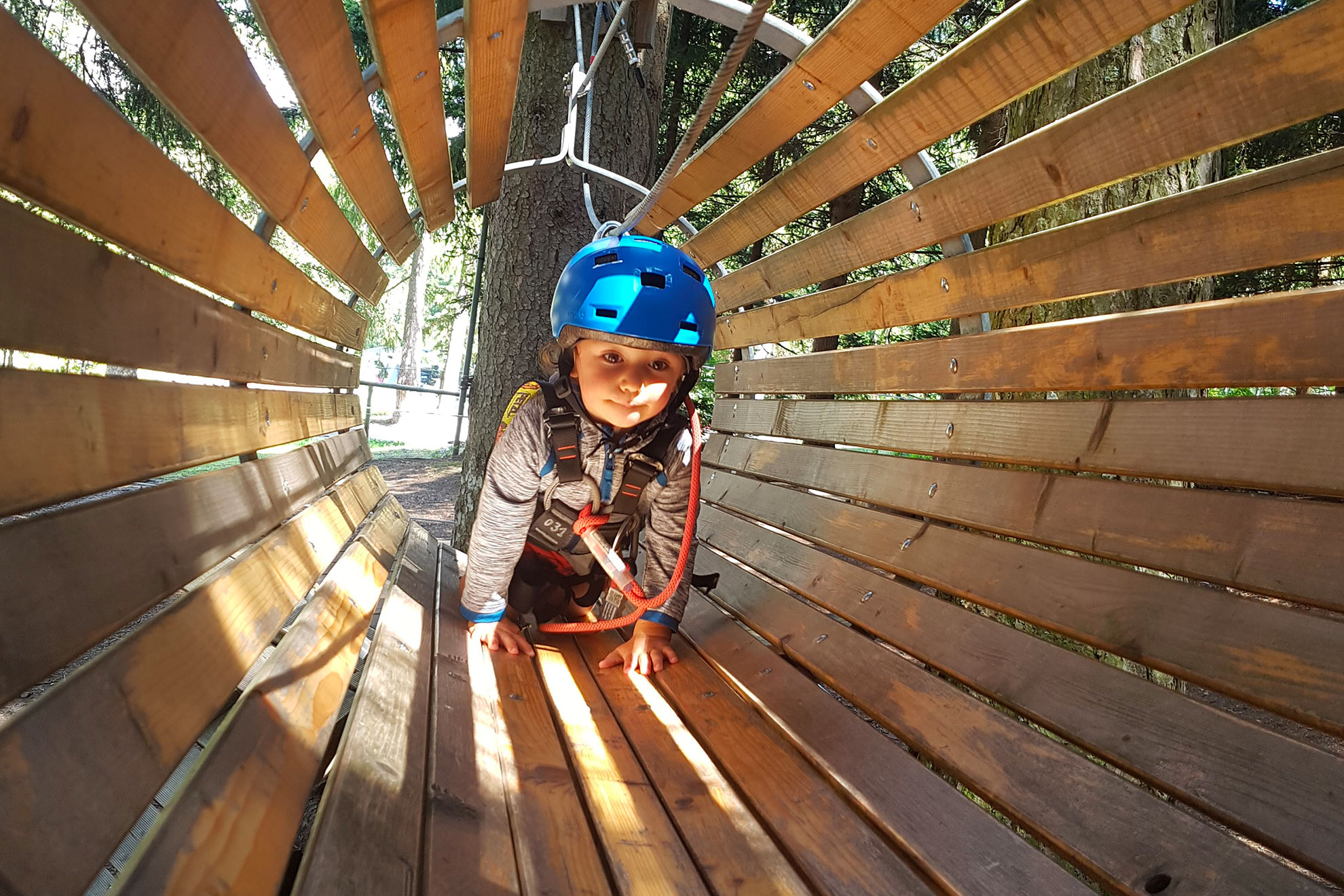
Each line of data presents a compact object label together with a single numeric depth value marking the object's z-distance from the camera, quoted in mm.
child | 3330
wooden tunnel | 1436
